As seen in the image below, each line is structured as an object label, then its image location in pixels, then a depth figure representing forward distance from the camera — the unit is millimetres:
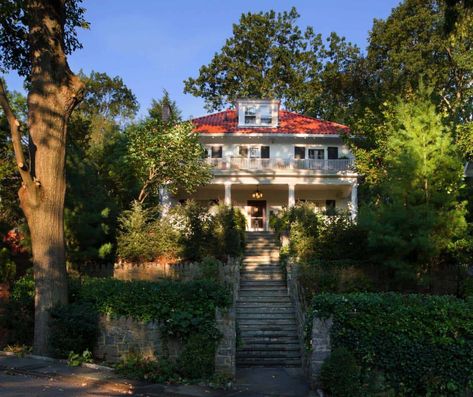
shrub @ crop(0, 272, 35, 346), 12508
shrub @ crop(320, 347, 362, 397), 9406
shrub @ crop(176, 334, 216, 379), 10125
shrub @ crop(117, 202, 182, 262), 18844
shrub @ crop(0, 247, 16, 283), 16359
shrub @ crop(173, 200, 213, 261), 19406
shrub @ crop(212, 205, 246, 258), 19781
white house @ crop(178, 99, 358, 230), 30094
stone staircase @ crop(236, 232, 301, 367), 12898
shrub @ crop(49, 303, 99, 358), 10969
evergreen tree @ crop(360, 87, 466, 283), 15109
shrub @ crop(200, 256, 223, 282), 16172
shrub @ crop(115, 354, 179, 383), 9930
